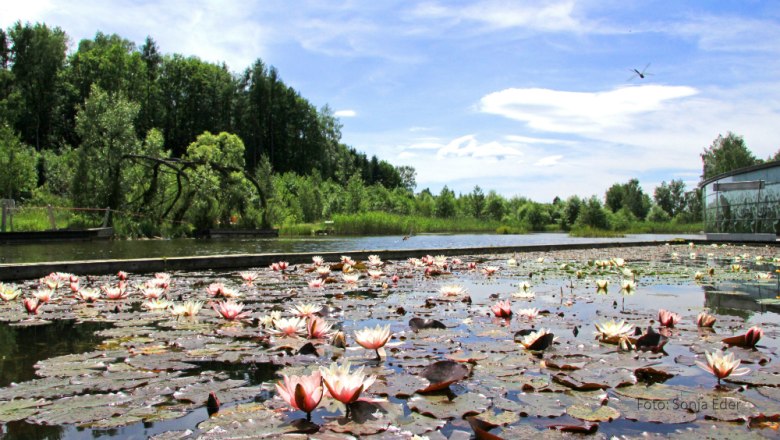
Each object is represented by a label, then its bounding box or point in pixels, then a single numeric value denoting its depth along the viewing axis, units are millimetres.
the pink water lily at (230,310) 3408
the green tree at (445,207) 52031
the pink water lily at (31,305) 3771
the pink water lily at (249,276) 5530
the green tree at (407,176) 99312
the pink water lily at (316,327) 2898
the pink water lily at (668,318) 3326
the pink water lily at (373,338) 2414
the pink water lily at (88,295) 4203
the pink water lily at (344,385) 1727
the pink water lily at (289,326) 2854
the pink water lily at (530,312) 3449
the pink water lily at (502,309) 3654
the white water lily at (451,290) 4547
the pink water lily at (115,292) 4340
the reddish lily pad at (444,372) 2109
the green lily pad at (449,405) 1829
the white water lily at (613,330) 2844
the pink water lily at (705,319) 3318
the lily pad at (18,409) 1760
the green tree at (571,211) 50134
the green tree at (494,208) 55531
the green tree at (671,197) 73312
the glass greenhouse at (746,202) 19828
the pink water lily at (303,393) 1657
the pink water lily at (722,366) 2105
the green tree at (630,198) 70812
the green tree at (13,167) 27906
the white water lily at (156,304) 3834
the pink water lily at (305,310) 3279
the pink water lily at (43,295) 4059
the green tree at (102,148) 20922
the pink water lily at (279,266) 6700
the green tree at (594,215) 42625
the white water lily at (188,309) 3598
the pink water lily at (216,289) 4398
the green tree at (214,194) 21828
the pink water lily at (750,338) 2736
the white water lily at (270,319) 3034
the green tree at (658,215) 62219
